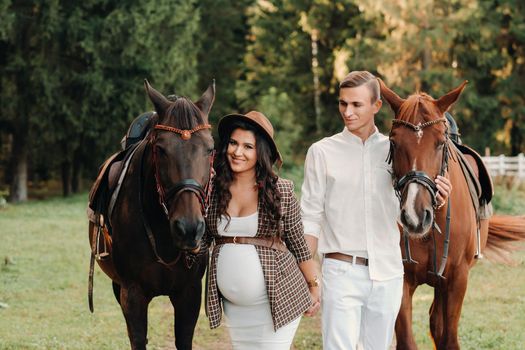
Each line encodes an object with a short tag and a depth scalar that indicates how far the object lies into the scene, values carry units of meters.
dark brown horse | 4.41
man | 4.55
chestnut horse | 4.72
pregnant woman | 4.22
